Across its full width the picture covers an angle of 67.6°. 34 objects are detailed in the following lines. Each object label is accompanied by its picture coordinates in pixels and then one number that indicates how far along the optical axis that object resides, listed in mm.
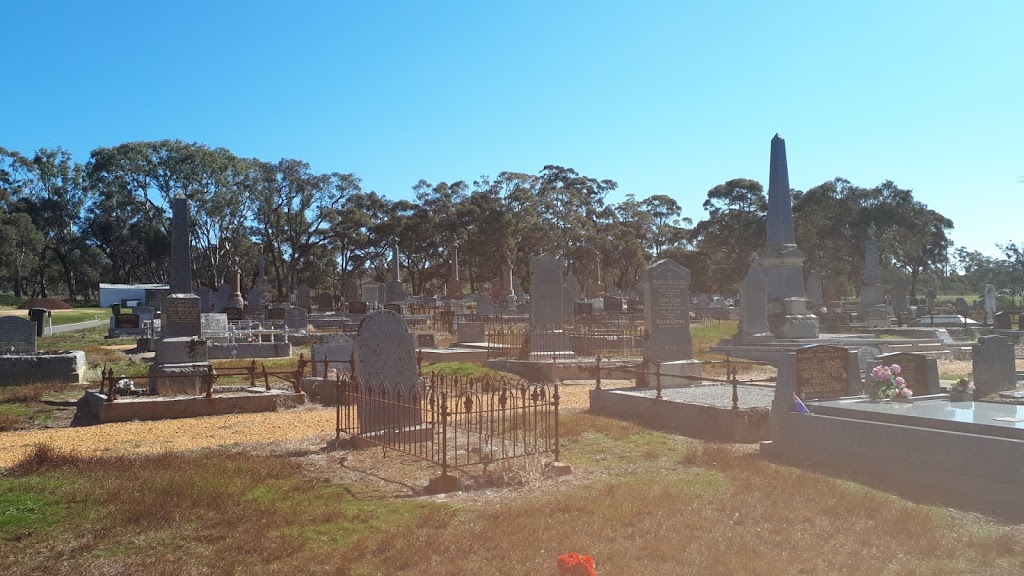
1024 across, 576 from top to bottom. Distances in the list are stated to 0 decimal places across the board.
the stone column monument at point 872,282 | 39594
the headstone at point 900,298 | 43156
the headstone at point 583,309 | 36569
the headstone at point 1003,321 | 27828
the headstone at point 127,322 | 33562
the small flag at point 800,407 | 9087
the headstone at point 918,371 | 10414
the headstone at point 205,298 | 43969
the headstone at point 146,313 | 36481
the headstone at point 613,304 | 40406
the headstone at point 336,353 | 17266
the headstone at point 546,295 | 22078
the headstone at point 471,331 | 25781
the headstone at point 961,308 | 37634
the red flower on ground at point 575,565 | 4055
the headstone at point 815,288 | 42359
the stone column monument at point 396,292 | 47478
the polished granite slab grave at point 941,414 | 7680
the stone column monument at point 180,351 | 14520
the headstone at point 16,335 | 19172
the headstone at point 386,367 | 9734
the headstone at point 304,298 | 49131
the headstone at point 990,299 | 36384
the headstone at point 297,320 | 32656
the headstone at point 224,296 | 45812
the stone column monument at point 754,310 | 22234
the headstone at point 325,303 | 48031
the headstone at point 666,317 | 15148
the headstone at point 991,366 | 11562
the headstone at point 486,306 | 41319
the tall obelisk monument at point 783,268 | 23125
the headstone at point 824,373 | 9602
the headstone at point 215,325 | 25408
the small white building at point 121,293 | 62281
